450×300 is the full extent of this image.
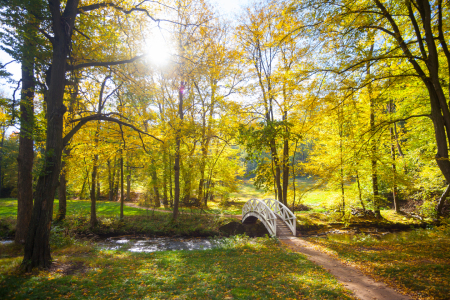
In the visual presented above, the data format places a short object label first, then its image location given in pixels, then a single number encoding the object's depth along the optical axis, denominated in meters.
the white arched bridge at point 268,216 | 9.82
